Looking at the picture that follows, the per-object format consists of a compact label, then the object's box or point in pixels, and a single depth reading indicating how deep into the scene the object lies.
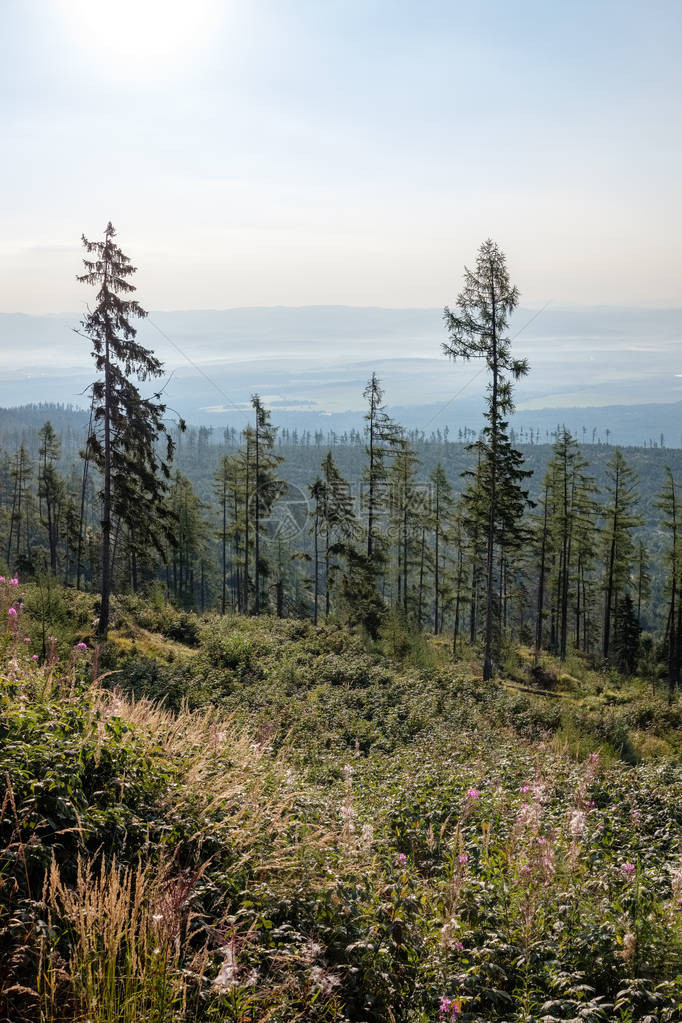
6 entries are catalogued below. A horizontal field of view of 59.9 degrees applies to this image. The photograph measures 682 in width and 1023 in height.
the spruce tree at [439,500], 50.37
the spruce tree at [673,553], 36.06
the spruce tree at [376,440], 30.33
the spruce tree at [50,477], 51.97
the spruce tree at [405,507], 42.94
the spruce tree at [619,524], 40.16
